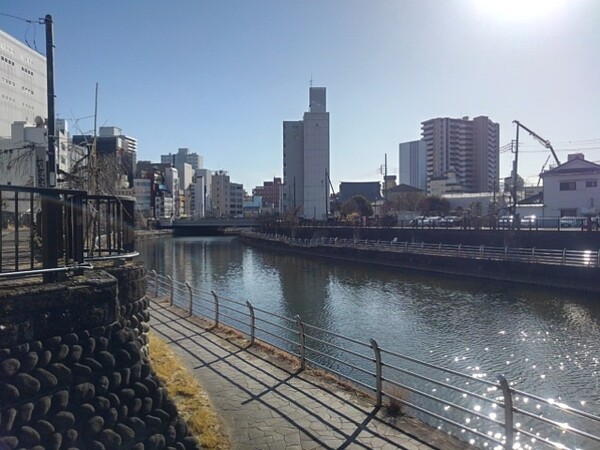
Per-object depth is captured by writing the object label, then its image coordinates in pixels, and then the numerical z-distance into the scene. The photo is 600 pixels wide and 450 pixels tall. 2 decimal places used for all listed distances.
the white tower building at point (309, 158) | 113.81
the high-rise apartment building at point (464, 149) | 138.75
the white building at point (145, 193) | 117.12
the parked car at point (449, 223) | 47.86
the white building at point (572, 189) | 46.59
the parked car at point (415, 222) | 50.96
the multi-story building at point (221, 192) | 150.62
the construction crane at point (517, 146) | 42.03
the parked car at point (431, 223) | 48.44
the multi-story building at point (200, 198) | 156.00
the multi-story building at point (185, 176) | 172.12
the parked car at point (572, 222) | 39.63
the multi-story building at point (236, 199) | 153.04
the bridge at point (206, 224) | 96.50
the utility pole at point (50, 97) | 8.20
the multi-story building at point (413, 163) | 147.75
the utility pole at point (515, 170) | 38.94
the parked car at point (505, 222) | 40.21
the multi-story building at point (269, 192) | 177.60
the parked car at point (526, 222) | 39.22
